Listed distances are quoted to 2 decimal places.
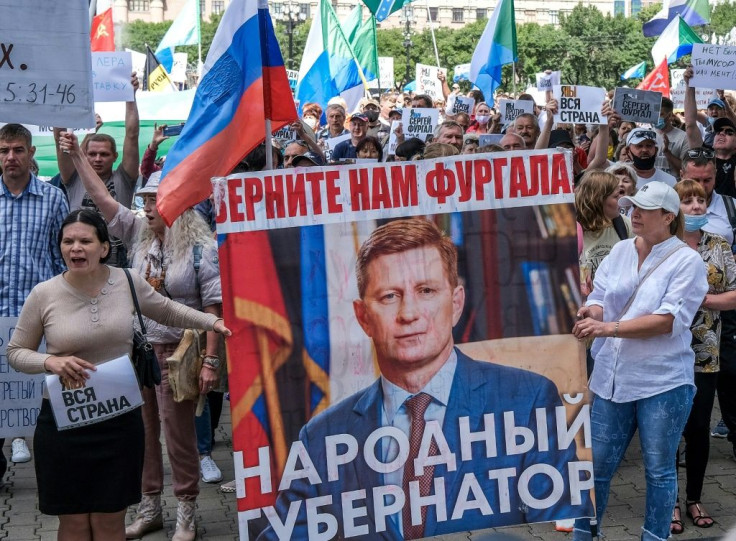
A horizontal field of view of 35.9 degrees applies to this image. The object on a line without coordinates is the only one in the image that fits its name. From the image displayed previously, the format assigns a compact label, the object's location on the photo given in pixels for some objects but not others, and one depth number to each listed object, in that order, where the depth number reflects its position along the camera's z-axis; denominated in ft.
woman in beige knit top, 15.01
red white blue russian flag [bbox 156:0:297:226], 15.33
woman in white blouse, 15.52
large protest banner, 13.66
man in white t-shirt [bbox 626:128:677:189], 27.37
